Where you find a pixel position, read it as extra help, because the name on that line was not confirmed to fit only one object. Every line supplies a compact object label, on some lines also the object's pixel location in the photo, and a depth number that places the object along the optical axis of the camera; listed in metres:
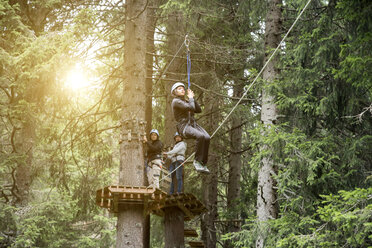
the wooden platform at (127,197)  14.12
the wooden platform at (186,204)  18.09
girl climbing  14.13
